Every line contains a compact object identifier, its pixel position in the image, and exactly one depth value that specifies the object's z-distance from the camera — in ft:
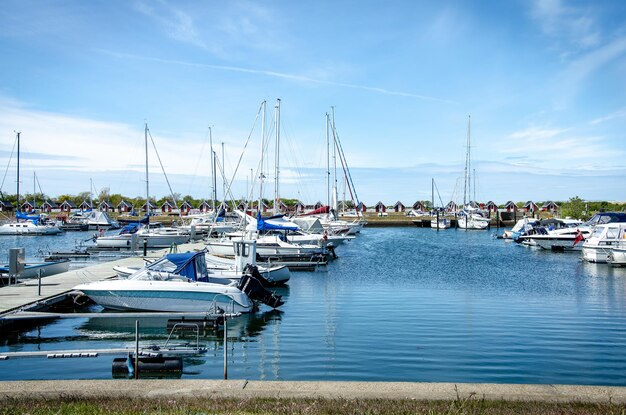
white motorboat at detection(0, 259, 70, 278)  90.00
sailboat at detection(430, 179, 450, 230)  359.46
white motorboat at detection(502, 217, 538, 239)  228.55
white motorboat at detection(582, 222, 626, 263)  140.05
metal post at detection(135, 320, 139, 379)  38.04
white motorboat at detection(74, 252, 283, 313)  68.80
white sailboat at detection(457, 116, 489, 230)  338.54
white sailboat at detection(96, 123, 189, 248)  181.37
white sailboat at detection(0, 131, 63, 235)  291.79
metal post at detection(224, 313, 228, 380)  37.09
